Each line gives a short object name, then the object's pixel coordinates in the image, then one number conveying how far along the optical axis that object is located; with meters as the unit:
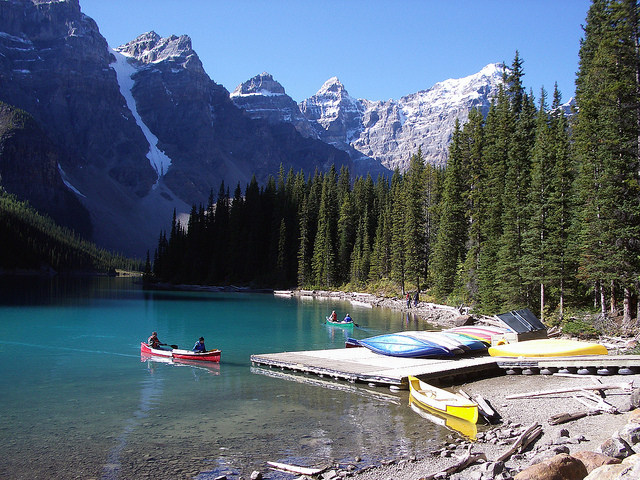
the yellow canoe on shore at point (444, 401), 15.61
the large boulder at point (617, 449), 10.22
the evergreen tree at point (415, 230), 70.12
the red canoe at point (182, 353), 27.73
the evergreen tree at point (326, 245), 96.31
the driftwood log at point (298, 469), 12.36
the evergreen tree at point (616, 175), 28.06
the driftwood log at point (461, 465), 11.40
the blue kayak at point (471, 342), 26.85
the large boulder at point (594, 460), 9.74
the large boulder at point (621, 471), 7.66
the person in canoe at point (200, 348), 28.37
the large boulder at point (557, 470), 9.30
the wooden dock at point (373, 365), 21.67
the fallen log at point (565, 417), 14.70
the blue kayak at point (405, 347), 25.45
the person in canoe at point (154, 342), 30.69
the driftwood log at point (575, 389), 17.34
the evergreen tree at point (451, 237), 58.97
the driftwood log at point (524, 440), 12.12
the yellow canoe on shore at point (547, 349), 22.39
